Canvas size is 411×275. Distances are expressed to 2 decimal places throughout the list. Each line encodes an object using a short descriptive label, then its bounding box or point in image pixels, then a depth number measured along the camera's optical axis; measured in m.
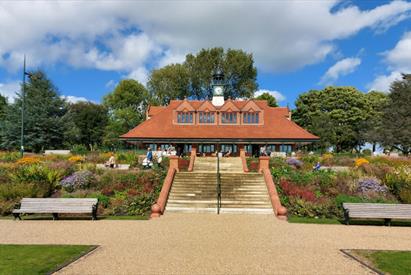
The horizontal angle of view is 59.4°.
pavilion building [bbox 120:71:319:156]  37.53
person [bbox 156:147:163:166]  25.81
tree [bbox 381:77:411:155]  42.41
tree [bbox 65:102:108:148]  74.12
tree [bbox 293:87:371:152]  61.78
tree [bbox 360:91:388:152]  45.28
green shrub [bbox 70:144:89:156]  37.01
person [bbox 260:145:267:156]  33.26
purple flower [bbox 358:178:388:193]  19.88
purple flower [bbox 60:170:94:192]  20.23
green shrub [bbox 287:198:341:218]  16.64
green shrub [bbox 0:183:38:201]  17.33
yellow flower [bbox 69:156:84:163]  29.24
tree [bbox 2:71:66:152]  43.16
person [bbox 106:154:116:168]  26.72
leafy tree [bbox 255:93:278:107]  68.53
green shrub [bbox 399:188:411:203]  18.08
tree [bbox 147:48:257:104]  60.19
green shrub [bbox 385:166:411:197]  19.28
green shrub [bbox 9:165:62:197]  18.91
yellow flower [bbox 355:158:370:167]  27.73
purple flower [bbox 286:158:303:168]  27.94
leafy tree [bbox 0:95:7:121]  65.89
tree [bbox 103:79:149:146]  70.31
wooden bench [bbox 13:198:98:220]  15.11
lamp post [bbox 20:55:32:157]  30.64
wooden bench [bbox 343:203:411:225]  14.61
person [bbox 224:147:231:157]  36.75
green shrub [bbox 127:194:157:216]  17.12
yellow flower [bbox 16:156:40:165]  25.63
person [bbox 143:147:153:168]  25.36
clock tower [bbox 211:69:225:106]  45.64
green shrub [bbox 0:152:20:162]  29.98
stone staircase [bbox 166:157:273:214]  18.05
